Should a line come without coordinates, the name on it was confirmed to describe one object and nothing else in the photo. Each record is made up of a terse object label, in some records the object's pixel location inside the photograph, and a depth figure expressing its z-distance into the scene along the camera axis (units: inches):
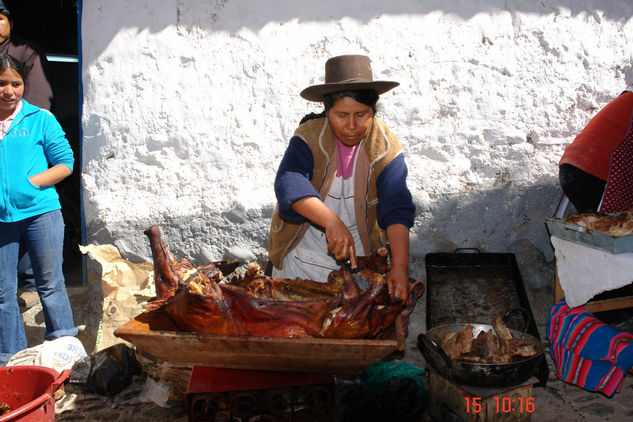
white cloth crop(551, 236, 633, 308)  109.3
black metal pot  102.7
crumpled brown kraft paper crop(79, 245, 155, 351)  151.5
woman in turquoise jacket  141.8
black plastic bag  130.3
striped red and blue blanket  114.7
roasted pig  78.1
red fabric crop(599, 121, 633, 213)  133.3
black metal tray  152.1
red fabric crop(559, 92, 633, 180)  140.3
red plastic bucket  96.6
